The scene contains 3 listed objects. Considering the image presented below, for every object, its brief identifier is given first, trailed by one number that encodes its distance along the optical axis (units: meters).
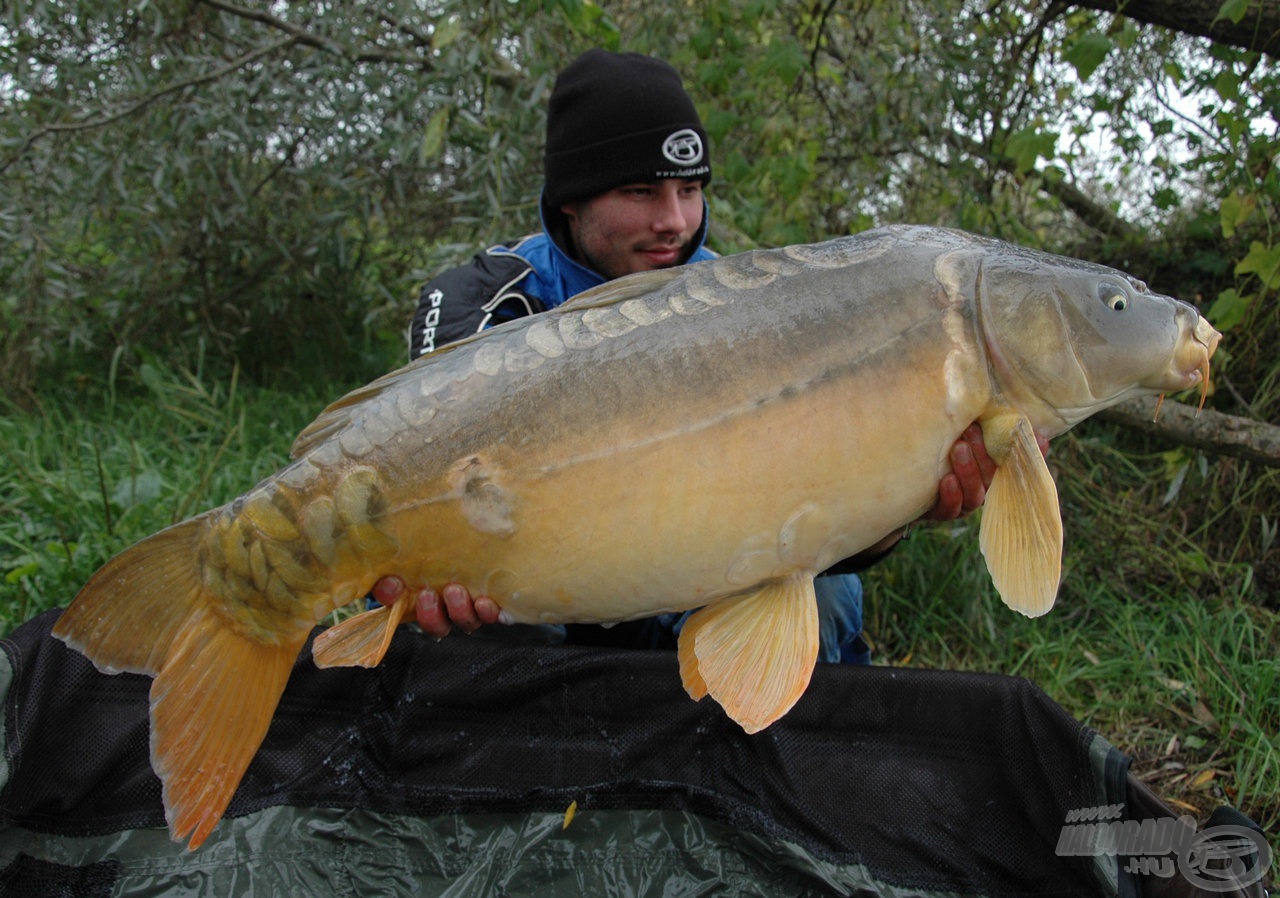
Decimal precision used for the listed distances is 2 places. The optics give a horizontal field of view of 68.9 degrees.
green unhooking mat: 1.44
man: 1.84
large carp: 1.11
